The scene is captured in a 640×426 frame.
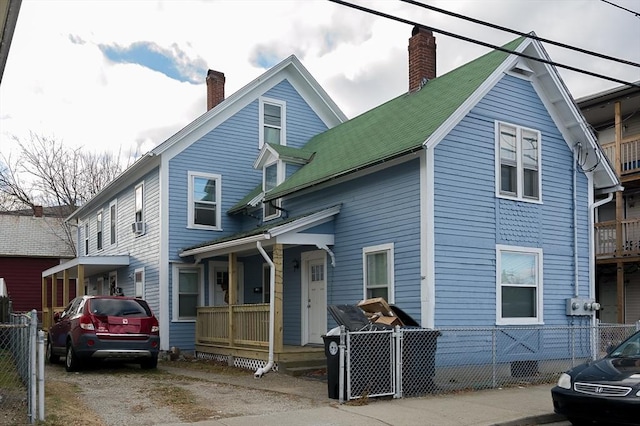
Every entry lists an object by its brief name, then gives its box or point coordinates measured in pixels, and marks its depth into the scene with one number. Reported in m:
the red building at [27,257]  35.66
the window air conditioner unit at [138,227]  20.84
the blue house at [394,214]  13.67
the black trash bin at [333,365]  10.72
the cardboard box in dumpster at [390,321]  12.16
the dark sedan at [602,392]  8.29
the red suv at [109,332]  13.77
